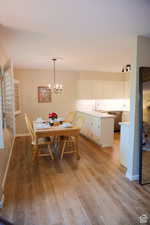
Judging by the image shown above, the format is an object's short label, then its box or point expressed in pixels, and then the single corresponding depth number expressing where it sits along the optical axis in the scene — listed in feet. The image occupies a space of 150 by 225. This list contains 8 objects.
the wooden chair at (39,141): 11.27
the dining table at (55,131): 10.69
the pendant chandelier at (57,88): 13.26
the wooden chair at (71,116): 16.29
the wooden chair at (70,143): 12.06
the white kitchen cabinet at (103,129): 13.98
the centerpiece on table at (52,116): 13.20
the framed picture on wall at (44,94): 18.56
